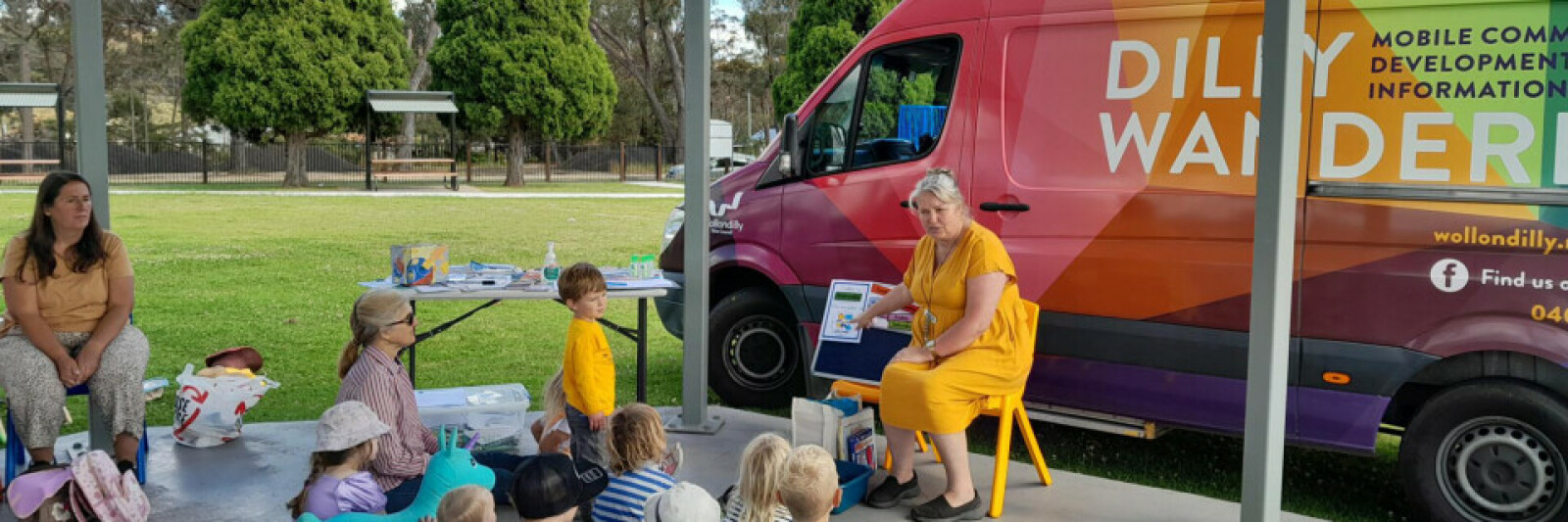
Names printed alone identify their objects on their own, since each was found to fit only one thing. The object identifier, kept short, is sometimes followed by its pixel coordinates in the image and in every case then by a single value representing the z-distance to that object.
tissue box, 5.86
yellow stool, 4.74
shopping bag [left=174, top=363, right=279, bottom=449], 5.44
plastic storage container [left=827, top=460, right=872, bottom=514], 4.72
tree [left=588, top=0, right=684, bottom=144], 41.09
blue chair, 4.79
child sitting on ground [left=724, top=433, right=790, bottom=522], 3.50
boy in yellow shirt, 4.74
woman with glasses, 4.38
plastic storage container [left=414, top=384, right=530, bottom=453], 5.54
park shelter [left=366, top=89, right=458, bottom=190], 27.30
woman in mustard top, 4.75
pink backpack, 3.94
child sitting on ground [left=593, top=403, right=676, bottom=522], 3.95
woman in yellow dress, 4.64
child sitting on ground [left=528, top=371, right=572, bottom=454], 5.04
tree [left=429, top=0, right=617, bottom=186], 30.12
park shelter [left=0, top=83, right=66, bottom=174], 21.89
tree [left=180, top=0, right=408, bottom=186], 27.73
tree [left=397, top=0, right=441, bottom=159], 43.47
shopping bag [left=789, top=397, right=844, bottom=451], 5.06
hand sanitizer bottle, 5.96
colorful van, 4.44
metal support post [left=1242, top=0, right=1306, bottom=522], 3.70
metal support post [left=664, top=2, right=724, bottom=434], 5.50
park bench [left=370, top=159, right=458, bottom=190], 28.53
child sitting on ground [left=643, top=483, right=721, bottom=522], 3.47
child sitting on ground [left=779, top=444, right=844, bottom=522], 3.45
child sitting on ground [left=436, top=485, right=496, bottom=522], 3.15
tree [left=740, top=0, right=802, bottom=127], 45.38
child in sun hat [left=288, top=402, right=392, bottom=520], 3.77
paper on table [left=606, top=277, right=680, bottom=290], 5.83
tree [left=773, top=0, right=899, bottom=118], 26.33
